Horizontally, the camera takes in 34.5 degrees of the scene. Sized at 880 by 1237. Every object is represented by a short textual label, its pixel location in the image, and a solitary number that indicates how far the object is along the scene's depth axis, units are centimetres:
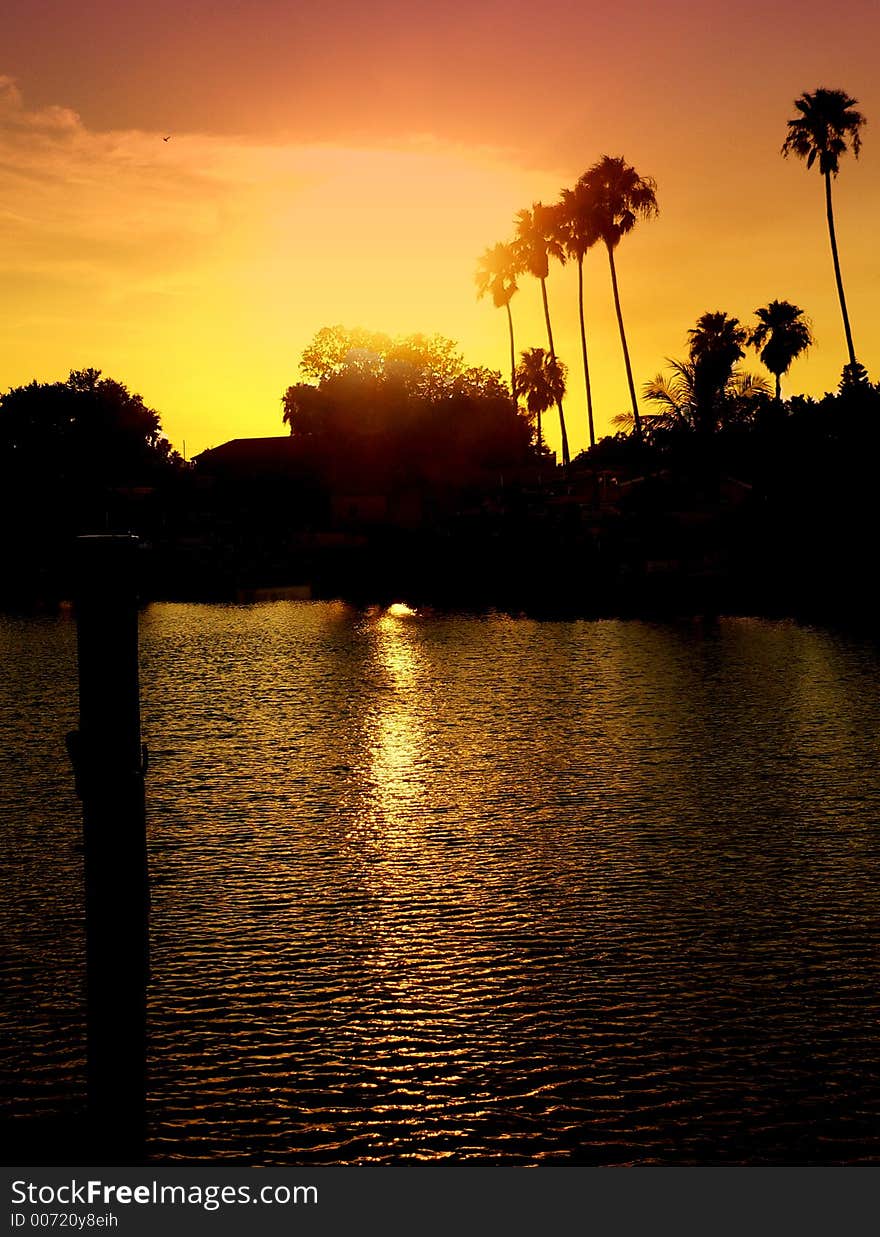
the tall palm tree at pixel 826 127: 6525
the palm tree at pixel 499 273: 10344
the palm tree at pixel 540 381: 10681
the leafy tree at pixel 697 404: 6169
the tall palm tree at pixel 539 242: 8994
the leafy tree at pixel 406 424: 8638
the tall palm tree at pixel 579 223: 7819
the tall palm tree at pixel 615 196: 7762
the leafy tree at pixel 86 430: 9350
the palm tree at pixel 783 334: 6981
